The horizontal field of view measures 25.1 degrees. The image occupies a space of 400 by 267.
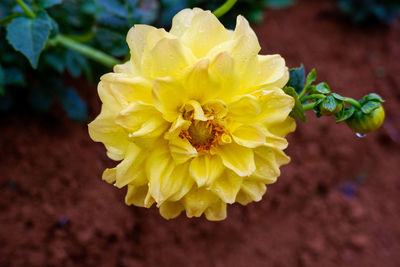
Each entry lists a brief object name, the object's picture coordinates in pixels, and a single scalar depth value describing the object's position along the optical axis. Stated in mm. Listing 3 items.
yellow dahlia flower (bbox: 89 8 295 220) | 464
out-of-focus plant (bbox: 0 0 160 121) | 539
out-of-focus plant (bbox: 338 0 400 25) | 948
